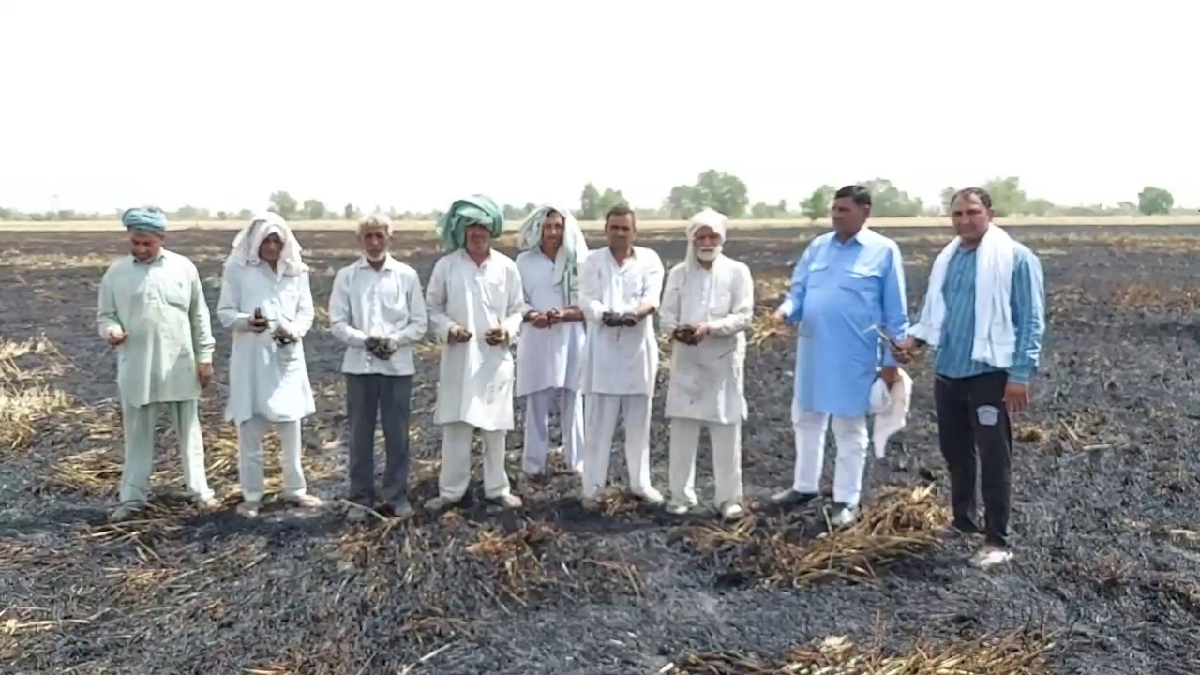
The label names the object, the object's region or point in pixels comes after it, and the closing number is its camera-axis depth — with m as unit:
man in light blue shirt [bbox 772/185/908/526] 6.05
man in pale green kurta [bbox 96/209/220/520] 6.21
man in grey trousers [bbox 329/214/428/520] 6.21
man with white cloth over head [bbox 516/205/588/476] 6.82
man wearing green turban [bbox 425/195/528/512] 6.27
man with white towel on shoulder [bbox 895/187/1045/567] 5.40
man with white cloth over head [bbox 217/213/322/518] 6.16
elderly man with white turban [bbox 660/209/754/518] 6.12
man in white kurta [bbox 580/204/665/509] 6.22
